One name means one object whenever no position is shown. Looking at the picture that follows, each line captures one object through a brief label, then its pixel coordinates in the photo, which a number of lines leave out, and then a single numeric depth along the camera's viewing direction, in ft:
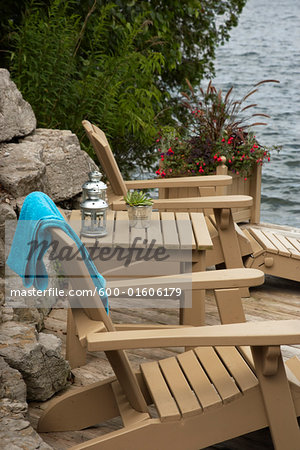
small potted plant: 19.42
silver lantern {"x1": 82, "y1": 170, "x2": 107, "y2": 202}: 18.82
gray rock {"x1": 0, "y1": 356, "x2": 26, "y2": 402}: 15.05
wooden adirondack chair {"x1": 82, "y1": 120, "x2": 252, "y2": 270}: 22.35
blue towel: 12.52
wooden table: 18.29
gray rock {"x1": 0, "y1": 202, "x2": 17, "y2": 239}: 21.75
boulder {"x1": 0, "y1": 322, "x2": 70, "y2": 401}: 16.44
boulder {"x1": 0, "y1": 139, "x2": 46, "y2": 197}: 22.47
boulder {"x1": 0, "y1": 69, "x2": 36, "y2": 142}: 23.92
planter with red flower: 31.89
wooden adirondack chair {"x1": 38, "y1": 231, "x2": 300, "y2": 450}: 11.97
